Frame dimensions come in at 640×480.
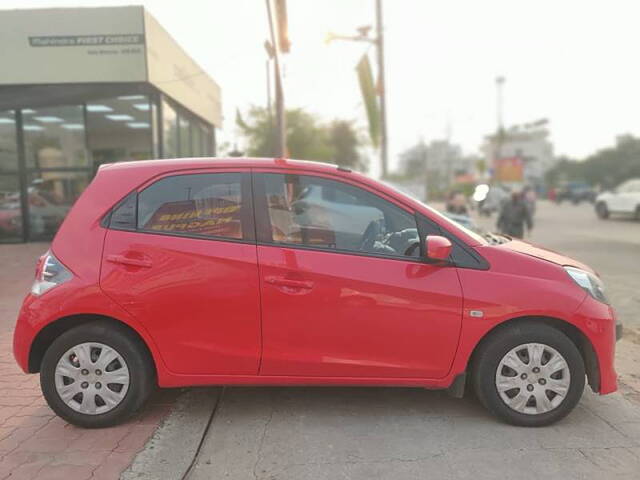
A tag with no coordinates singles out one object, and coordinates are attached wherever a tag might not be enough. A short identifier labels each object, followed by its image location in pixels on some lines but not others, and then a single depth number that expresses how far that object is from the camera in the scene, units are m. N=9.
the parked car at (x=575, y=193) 44.25
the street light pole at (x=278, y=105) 12.52
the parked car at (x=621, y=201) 22.55
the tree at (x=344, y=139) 38.75
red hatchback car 3.53
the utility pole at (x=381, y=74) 17.58
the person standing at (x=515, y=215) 10.96
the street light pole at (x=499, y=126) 47.13
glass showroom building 11.73
